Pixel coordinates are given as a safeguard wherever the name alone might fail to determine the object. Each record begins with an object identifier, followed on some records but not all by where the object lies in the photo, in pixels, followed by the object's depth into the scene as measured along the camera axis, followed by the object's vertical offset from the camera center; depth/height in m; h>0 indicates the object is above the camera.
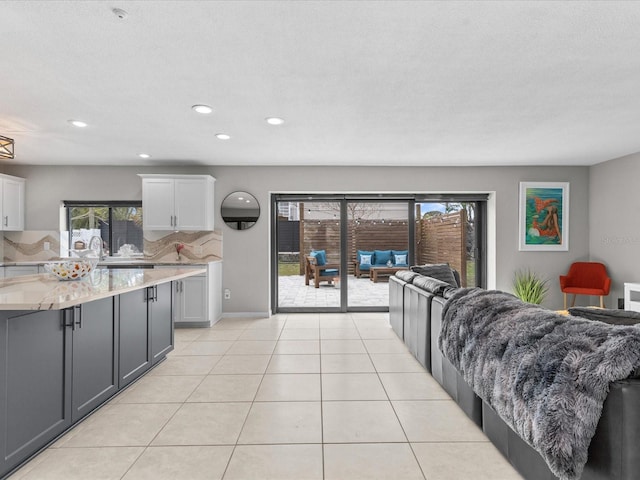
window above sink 5.37 +0.27
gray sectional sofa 1.13 -0.74
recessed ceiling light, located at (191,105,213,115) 2.99 +1.16
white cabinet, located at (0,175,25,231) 4.91 +0.56
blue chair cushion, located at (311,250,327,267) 5.64 -0.23
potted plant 5.07 -0.65
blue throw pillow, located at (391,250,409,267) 5.62 -0.24
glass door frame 5.51 +0.25
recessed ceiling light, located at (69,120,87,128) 3.38 +1.16
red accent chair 4.86 -0.52
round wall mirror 5.25 +0.49
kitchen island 1.70 -0.66
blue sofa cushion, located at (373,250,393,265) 5.64 -0.23
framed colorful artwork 5.29 +0.48
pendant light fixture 2.90 +0.79
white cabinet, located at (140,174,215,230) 4.88 +0.56
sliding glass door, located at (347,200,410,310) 5.61 -0.08
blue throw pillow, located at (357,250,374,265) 5.65 -0.21
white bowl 2.53 -0.21
